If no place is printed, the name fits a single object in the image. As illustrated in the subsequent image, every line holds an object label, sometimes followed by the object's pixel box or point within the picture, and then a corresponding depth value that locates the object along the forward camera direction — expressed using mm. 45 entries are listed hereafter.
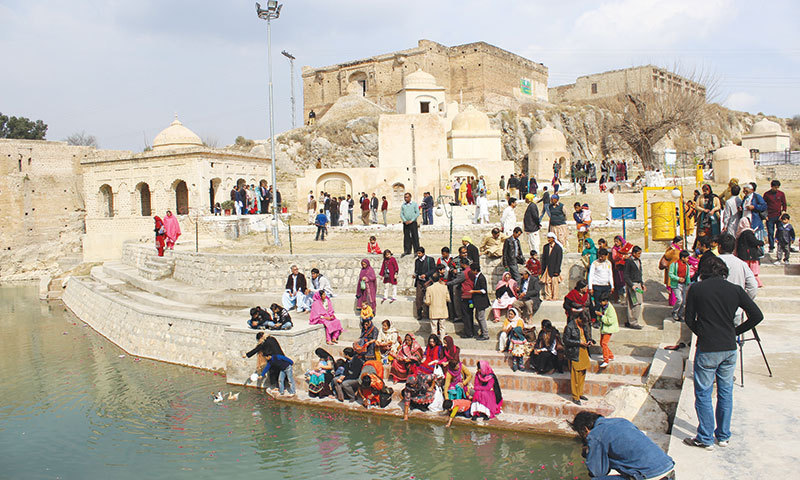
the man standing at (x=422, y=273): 10969
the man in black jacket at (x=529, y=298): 10070
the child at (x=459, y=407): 8219
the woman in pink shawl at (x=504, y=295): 10250
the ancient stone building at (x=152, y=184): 25031
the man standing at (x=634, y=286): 9258
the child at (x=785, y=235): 10570
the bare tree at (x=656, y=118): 31812
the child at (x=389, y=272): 11625
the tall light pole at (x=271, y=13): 19094
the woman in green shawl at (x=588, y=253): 10387
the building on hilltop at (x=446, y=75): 52906
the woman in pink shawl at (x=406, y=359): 9172
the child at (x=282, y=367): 9820
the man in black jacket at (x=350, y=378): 9211
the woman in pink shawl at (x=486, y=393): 8094
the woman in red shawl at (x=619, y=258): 9641
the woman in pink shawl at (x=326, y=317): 10883
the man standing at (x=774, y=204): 10761
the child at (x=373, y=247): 13626
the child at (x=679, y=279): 8875
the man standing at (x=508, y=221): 12336
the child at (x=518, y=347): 8984
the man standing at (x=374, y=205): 22942
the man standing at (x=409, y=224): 12664
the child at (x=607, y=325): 8645
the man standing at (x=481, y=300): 9867
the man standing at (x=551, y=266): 10414
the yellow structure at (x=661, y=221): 11172
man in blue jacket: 4113
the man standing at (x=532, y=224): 12211
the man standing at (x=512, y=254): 10723
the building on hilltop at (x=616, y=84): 52469
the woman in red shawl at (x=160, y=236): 17750
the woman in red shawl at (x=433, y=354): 8838
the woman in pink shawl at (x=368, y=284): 11383
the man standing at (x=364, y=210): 21438
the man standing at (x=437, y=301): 10008
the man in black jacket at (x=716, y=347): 4777
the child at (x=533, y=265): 10578
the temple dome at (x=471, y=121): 33956
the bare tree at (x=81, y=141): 64188
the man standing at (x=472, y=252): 10728
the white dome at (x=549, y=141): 35938
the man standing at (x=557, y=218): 12203
